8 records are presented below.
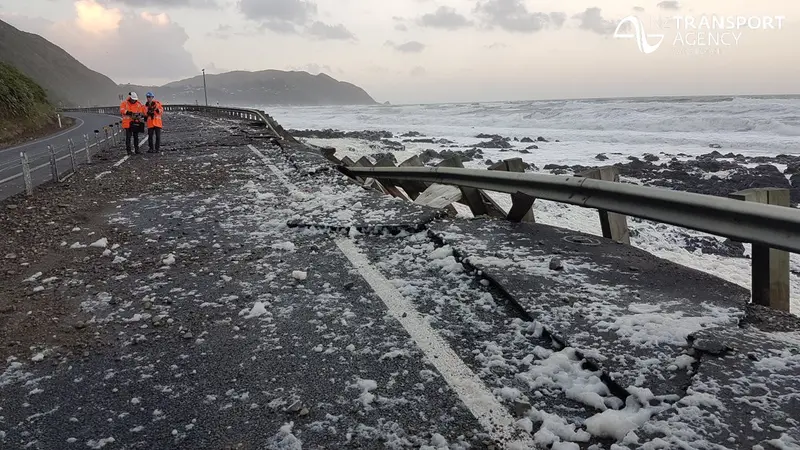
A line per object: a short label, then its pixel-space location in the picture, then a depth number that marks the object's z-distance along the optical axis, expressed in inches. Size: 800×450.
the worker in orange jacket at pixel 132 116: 579.8
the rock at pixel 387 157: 343.6
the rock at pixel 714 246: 362.0
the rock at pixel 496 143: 1106.0
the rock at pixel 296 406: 87.4
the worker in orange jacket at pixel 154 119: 570.6
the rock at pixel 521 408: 83.4
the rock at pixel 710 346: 92.9
